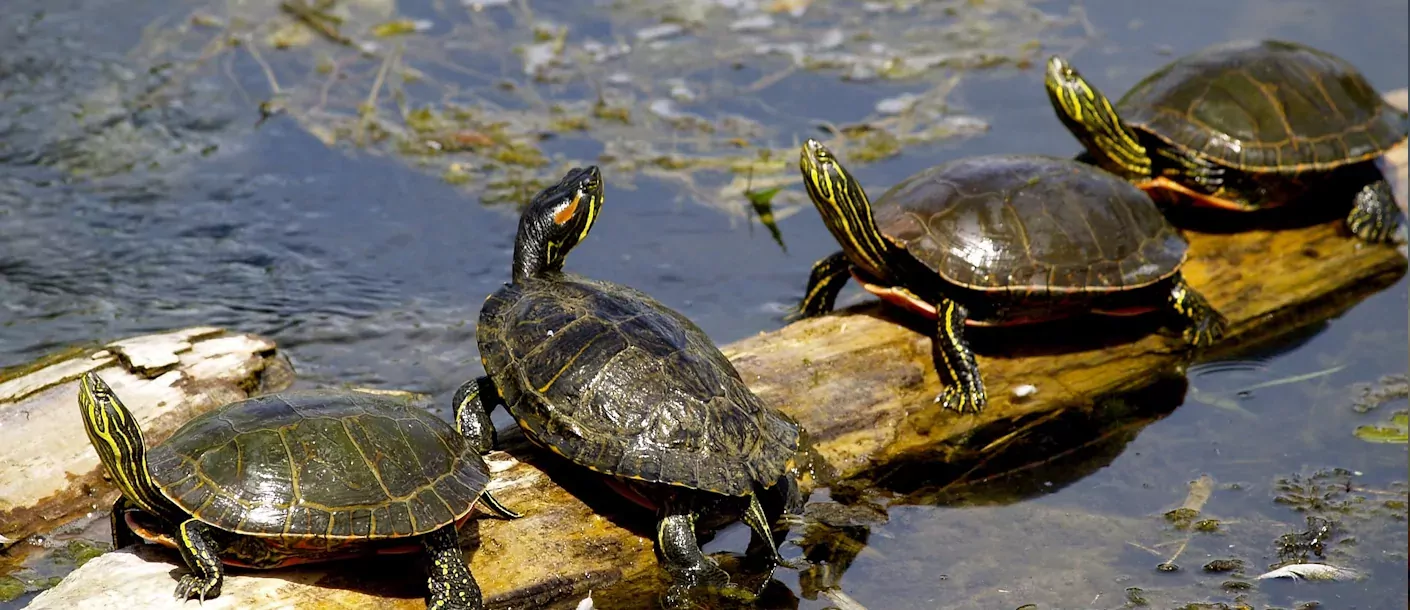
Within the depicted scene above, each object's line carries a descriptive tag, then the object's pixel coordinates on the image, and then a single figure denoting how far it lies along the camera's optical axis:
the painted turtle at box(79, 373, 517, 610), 7.54
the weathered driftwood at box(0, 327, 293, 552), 9.23
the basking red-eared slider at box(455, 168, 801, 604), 8.47
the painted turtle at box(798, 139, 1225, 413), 10.92
